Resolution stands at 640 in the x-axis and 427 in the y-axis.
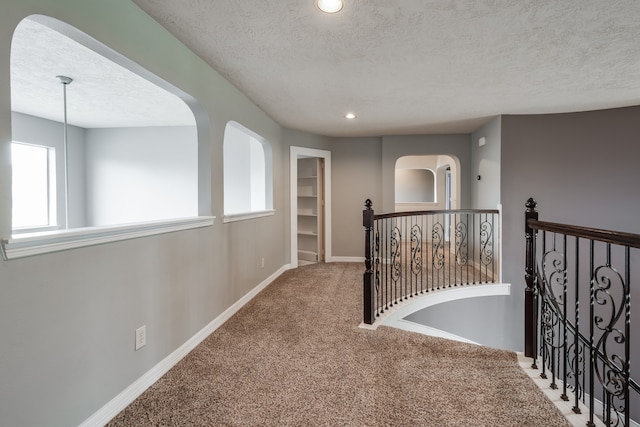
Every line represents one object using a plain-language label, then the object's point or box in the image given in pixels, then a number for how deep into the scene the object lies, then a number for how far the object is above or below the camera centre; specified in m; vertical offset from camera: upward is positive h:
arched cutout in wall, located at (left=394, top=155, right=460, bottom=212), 9.01 +0.66
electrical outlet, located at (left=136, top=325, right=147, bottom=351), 1.91 -0.79
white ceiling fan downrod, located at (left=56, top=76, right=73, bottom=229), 3.00 +1.18
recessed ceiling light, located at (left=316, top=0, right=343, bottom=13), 1.84 +1.15
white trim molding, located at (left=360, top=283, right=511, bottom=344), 3.26 -1.15
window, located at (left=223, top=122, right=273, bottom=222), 5.33 +0.57
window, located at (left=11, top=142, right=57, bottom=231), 4.42 +0.27
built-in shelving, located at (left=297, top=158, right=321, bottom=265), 5.94 -0.12
